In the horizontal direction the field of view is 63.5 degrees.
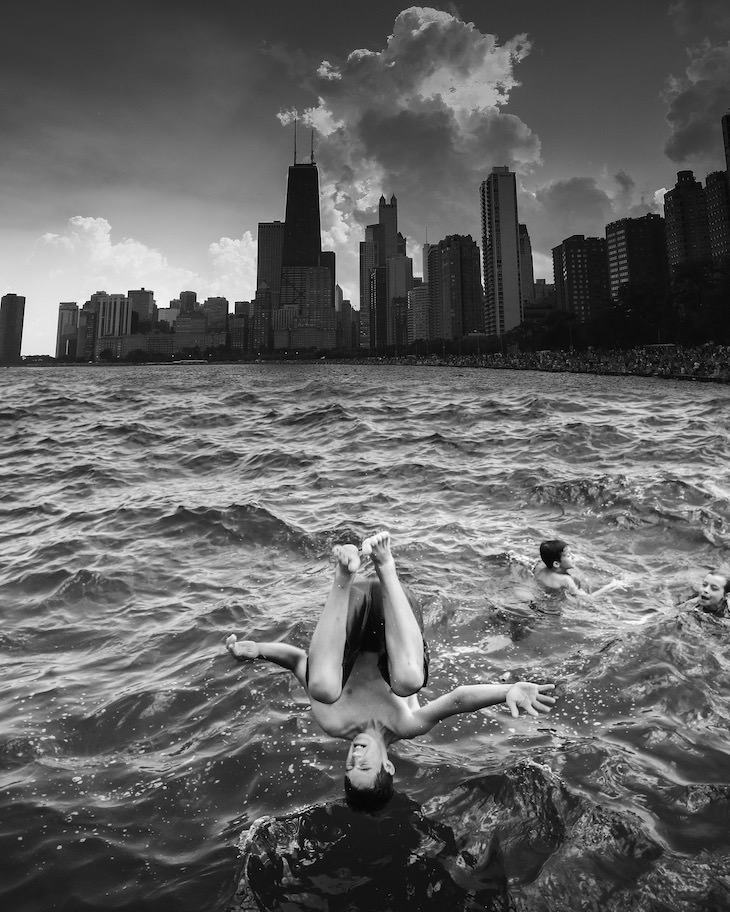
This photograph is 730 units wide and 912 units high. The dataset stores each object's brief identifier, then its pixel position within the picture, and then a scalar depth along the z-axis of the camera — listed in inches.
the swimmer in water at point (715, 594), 301.6
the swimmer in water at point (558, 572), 348.8
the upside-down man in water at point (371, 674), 158.6
